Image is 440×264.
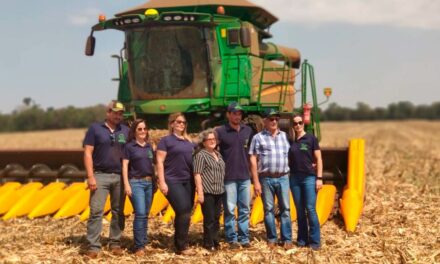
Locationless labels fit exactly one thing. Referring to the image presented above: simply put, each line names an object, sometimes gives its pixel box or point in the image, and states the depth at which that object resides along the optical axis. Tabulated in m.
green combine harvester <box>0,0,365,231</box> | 8.97
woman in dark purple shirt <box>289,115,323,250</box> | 5.99
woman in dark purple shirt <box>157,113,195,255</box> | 5.75
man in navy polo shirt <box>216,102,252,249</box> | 5.97
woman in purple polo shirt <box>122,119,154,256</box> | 5.77
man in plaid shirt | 5.96
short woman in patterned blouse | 5.83
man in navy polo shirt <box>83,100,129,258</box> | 5.77
